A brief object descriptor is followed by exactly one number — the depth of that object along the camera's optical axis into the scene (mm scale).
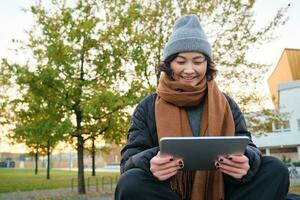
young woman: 1842
